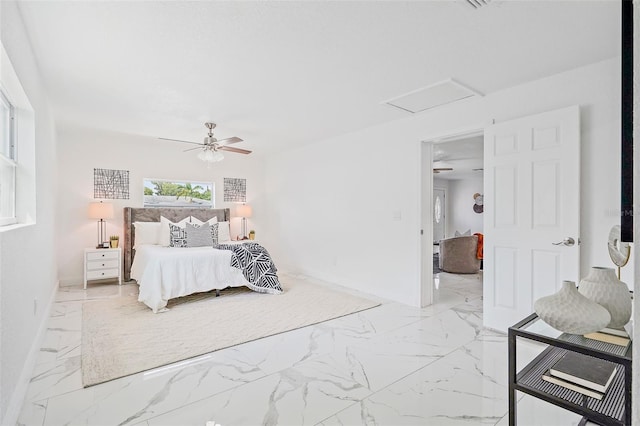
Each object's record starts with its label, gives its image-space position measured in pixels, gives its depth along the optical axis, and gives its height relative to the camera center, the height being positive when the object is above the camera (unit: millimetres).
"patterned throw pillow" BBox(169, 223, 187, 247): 5020 -378
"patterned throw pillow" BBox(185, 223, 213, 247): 5070 -370
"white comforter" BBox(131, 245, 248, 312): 3820 -770
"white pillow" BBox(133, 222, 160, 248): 5320 -343
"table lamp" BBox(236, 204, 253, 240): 6523 +22
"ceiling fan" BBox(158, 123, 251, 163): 4285 +846
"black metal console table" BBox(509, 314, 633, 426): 1179 -695
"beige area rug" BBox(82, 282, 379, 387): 2539 -1130
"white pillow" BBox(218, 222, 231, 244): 5875 -376
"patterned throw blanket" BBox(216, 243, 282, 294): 4562 -795
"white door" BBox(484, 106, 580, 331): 2721 +17
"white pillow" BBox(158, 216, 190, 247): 5215 -295
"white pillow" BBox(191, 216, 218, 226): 5641 -158
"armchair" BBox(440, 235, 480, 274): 6044 -769
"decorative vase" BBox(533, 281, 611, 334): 1285 -396
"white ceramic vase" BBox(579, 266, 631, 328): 1387 -349
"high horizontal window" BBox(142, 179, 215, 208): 5812 +341
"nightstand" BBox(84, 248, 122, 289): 4875 -787
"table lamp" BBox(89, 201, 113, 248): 5012 +11
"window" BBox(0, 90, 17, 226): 2110 +329
